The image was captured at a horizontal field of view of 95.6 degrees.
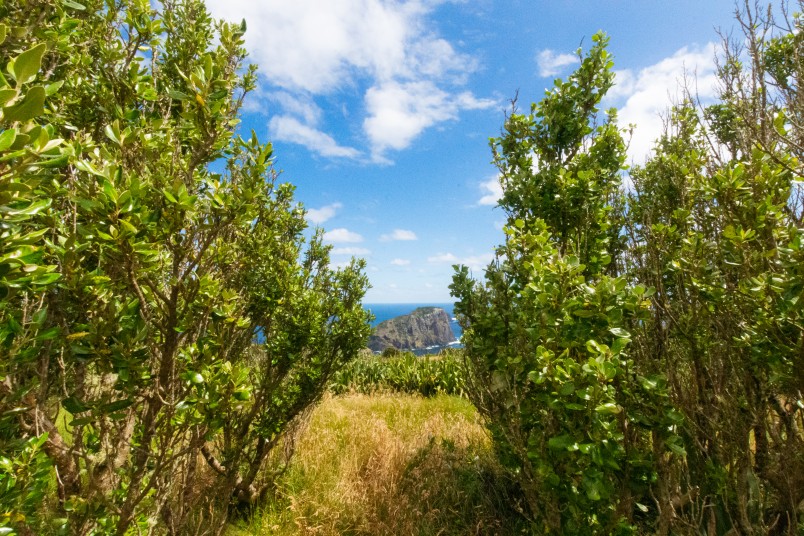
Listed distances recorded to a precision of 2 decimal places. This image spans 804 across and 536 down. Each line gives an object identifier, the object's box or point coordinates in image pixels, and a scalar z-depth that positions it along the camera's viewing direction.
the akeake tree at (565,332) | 2.07
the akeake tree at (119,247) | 1.22
